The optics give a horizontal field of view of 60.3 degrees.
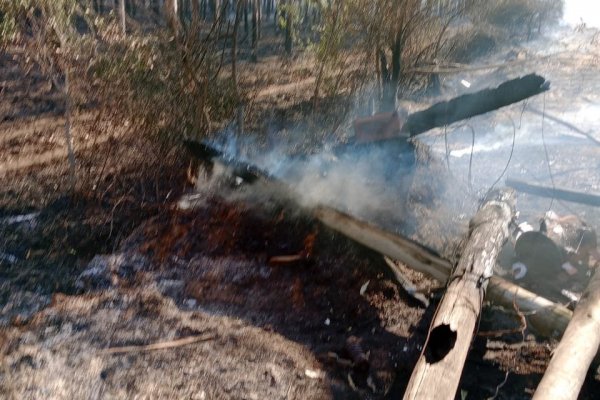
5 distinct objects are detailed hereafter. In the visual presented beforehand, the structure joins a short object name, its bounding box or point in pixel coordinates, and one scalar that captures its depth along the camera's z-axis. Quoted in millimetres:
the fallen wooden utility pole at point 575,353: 3375
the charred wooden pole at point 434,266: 4348
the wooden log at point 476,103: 6754
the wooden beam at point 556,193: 7383
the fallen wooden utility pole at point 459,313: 3324
